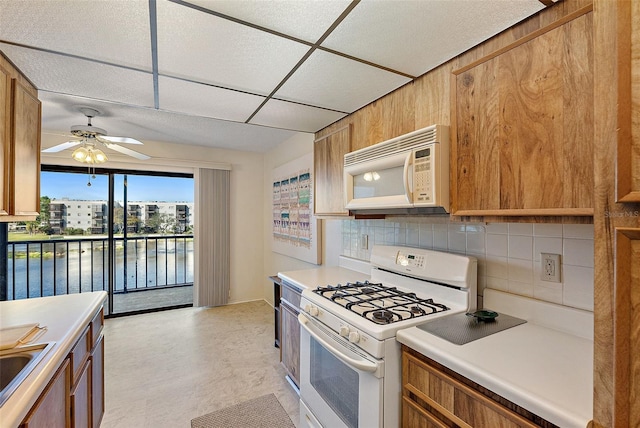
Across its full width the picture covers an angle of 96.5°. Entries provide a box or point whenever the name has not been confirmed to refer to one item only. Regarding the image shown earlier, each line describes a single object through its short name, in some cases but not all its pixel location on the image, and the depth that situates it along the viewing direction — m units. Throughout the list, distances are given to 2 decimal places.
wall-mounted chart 3.20
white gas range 1.24
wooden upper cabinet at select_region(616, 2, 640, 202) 0.63
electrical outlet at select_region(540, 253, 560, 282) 1.25
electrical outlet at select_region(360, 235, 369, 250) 2.40
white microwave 1.35
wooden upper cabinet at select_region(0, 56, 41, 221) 1.35
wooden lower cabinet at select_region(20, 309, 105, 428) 1.07
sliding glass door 3.71
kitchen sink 1.17
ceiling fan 2.66
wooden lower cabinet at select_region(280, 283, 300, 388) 2.18
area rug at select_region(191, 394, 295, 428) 1.94
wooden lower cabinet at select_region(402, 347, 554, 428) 0.88
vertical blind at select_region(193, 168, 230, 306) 4.22
